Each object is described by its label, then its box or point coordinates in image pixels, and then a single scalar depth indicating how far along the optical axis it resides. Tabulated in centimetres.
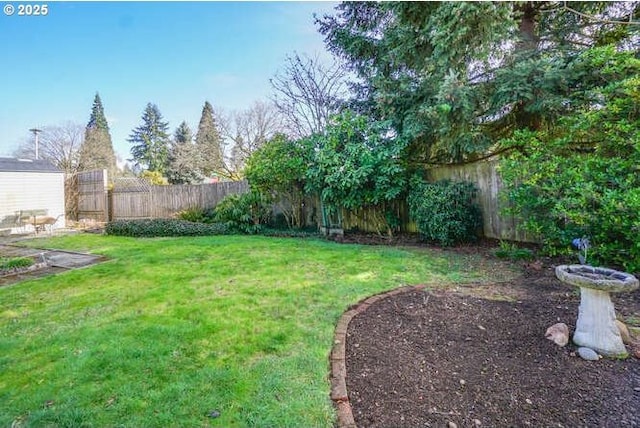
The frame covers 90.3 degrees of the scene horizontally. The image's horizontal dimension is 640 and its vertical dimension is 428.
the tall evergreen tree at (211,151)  1753
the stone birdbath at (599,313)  214
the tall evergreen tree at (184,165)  1806
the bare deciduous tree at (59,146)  1977
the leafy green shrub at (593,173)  348
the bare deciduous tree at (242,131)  1672
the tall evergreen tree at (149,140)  3014
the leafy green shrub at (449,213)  589
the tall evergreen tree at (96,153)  2009
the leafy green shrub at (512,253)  493
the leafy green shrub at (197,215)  1051
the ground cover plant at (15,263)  498
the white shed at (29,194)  1096
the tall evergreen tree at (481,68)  495
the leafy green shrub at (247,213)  908
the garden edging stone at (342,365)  168
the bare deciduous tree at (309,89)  1037
